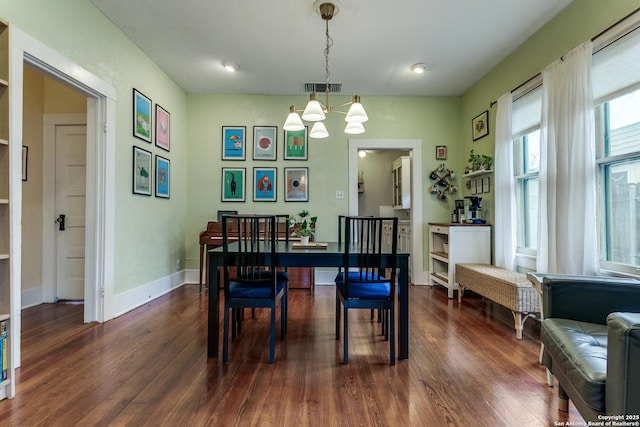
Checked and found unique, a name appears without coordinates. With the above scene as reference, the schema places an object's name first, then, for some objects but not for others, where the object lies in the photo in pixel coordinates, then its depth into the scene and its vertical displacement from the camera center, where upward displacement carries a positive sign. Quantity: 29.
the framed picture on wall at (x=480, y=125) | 3.99 +1.19
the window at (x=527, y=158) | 3.19 +0.63
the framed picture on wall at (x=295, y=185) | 4.66 +0.48
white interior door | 3.51 +0.13
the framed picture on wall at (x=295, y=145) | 4.67 +1.05
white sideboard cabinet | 3.87 -0.33
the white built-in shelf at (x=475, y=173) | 3.85 +0.57
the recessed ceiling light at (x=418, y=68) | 3.73 +1.75
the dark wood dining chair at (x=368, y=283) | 2.14 -0.46
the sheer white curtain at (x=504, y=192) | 3.41 +0.28
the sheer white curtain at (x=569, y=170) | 2.37 +0.37
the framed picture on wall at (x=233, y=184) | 4.64 +0.49
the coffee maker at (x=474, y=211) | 3.98 +0.09
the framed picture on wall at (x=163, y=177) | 3.82 +0.51
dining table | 2.20 -0.34
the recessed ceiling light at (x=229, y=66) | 3.70 +1.76
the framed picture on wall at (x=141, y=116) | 3.34 +1.09
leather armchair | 1.03 -0.52
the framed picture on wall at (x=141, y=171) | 3.33 +0.50
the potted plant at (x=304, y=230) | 2.77 -0.10
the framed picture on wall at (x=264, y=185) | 4.64 +0.48
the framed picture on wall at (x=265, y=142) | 4.65 +1.09
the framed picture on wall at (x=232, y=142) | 4.66 +1.09
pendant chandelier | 2.38 +0.79
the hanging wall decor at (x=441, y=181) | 4.65 +0.53
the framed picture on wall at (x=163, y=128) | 3.83 +1.10
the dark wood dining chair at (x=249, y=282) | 2.14 -0.44
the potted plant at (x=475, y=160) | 4.06 +0.74
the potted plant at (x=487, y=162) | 3.83 +0.66
